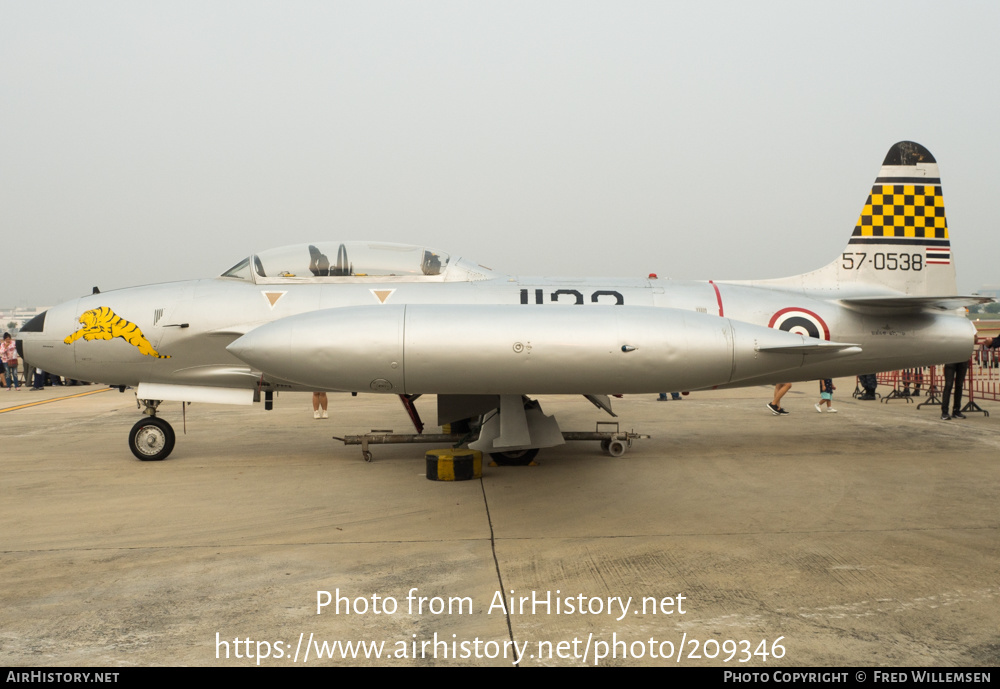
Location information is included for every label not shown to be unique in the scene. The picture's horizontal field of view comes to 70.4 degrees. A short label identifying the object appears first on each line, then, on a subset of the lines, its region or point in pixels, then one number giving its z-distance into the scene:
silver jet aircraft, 8.16
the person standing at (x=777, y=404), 13.45
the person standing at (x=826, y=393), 13.78
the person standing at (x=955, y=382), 12.57
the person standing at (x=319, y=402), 13.43
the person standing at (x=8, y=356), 23.02
